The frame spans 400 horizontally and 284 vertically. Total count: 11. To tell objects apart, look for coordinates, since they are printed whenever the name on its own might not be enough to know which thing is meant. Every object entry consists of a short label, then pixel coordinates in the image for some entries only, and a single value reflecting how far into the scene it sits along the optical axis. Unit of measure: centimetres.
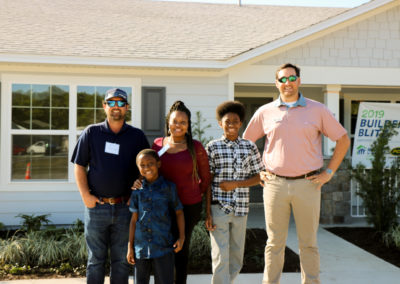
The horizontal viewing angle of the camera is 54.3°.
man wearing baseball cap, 302
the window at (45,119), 612
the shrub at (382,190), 574
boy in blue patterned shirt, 284
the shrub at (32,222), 547
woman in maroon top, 297
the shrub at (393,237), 519
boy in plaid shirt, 311
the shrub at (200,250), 452
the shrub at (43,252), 448
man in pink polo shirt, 319
